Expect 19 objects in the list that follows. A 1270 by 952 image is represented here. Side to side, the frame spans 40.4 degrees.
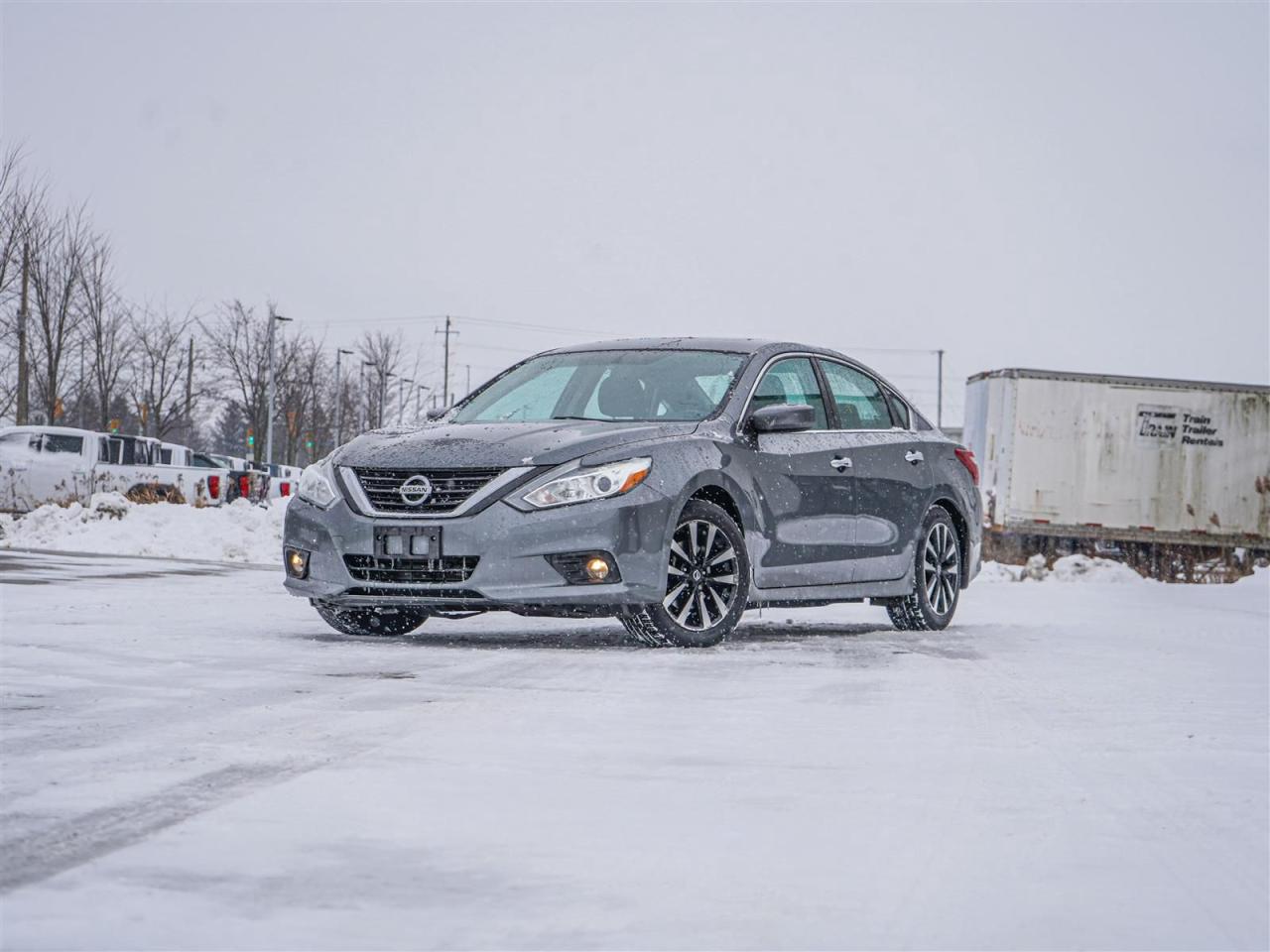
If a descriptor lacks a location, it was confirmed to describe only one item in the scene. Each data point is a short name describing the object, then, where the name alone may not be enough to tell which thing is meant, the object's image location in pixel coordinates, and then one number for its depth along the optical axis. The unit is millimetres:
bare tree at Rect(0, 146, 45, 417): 35906
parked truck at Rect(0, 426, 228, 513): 27031
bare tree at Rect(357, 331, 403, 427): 82500
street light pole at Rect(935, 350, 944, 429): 97562
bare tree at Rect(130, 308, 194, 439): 58219
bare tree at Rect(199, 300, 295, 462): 67875
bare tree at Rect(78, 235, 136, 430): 43781
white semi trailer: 28344
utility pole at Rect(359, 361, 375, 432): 81375
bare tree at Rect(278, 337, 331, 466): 69250
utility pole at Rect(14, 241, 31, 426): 37406
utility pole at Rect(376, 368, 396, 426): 81875
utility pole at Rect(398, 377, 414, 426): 84062
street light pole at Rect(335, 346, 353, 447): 73375
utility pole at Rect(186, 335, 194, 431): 59706
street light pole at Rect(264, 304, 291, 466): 62938
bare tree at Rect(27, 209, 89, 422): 40531
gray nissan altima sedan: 8086
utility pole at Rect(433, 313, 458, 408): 89375
